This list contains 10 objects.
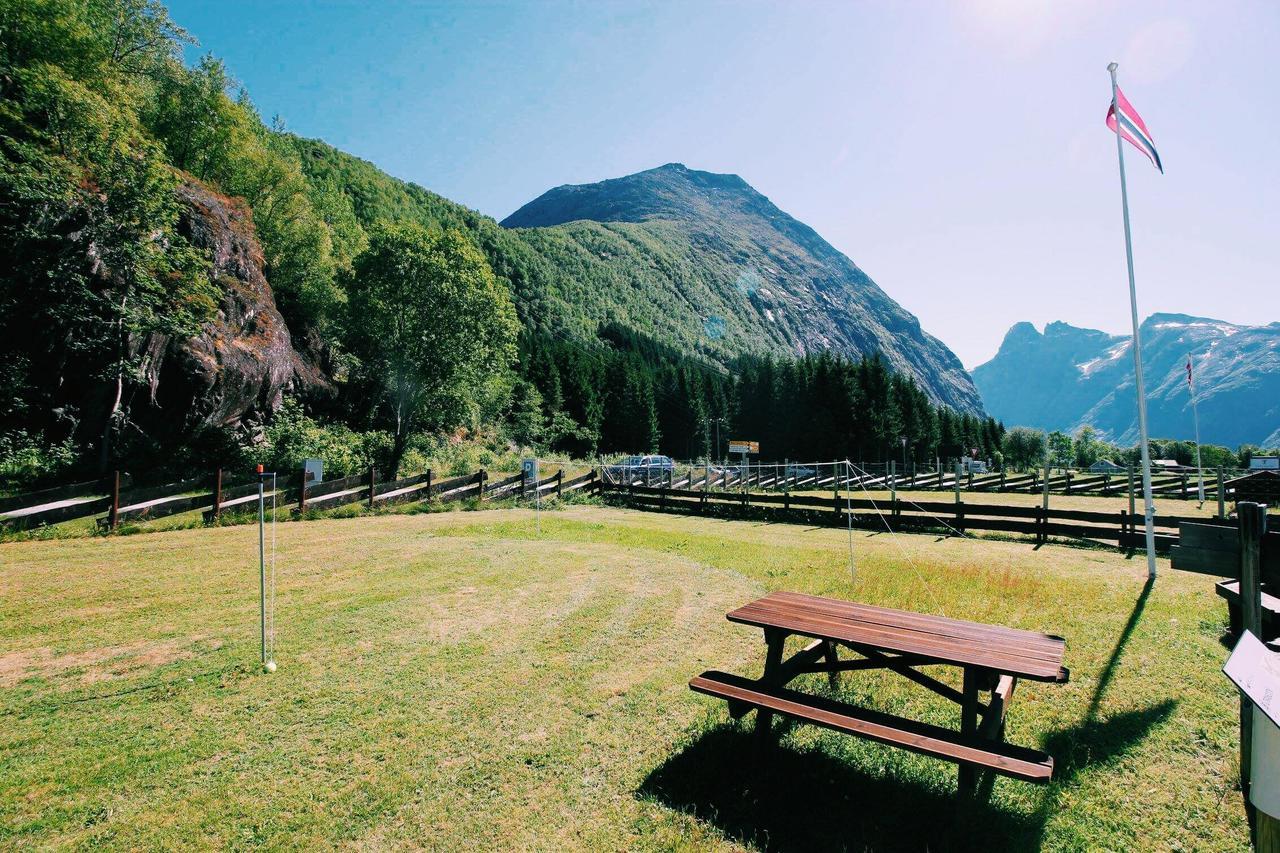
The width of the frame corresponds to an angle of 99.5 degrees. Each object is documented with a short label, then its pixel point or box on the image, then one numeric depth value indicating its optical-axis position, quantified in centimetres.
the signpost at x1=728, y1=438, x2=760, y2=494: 4491
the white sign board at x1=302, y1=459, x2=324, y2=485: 1368
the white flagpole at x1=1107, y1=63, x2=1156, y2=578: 991
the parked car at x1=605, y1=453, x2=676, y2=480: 3262
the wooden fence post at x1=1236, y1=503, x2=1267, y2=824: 364
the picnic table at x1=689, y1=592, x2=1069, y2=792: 347
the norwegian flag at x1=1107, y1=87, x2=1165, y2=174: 1066
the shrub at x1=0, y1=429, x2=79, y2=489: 1559
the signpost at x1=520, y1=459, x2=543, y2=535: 2035
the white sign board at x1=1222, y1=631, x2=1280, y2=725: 168
